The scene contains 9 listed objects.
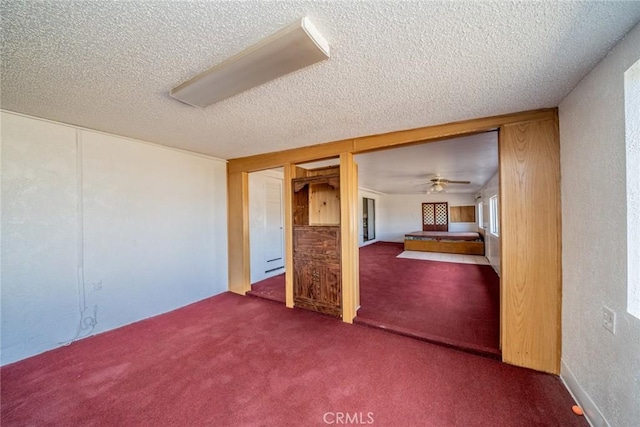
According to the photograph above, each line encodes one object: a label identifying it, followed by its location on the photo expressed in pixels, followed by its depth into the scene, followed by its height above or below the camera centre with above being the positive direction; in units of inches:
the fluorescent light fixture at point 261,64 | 43.4 +34.1
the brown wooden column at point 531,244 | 73.5 -11.9
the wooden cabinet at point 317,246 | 114.4 -17.4
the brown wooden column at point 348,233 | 109.2 -10.2
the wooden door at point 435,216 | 380.8 -8.8
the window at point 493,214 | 212.7 -4.3
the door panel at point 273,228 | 184.7 -12.2
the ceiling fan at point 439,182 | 219.5 +28.8
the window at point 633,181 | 43.8 +5.2
